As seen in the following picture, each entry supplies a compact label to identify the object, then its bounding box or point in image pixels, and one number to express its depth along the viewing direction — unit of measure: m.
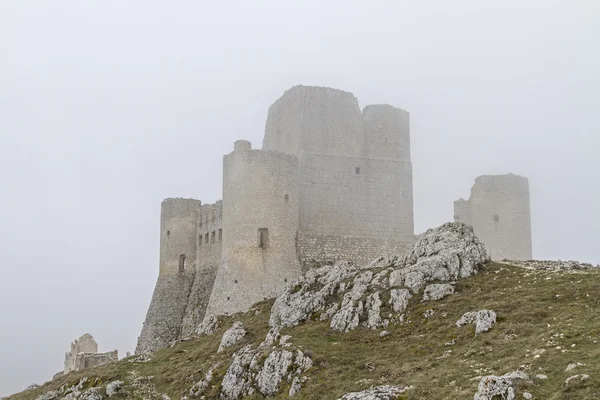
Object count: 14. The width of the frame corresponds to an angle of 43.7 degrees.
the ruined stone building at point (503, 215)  50.78
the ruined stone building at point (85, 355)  47.53
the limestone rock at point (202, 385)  24.44
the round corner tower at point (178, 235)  46.53
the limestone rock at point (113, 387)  27.04
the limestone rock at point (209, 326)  32.91
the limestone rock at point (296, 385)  21.22
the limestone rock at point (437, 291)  24.92
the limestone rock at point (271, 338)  25.91
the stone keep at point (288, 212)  39.12
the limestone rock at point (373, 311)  24.58
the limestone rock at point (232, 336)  28.23
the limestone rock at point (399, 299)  24.84
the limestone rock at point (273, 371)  22.28
